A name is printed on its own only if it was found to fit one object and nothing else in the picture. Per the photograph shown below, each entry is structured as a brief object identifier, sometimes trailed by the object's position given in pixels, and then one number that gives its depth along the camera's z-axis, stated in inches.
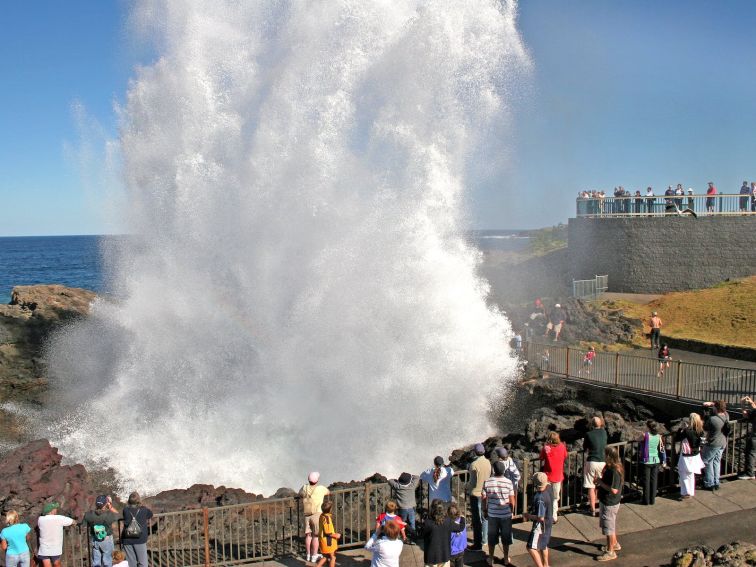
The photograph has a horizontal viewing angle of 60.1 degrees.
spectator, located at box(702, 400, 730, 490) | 381.7
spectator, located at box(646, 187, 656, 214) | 1155.3
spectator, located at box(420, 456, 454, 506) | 325.4
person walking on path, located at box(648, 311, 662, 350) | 816.3
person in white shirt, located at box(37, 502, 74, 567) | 303.4
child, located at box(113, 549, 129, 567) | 271.4
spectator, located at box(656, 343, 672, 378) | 643.5
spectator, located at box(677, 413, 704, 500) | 368.5
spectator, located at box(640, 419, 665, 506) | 362.9
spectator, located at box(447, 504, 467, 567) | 270.7
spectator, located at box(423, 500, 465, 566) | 265.3
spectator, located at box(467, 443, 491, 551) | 329.7
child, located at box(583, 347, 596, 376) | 695.1
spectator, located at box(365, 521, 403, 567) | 256.1
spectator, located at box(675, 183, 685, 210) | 1136.8
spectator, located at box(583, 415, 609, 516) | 348.8
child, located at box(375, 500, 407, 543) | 276.6
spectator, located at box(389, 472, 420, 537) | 323.0
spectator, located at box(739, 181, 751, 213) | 1113.4
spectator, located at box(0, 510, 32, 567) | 297.0
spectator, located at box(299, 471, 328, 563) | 317.7
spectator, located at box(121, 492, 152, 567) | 299.4
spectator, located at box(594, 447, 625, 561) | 310.2
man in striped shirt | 298.0
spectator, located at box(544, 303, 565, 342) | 860.0
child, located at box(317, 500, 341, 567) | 303.1
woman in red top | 336.8
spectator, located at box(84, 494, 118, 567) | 299.0
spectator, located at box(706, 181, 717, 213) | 1122.2
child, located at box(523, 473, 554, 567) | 294.5
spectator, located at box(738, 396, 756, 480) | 402.6
